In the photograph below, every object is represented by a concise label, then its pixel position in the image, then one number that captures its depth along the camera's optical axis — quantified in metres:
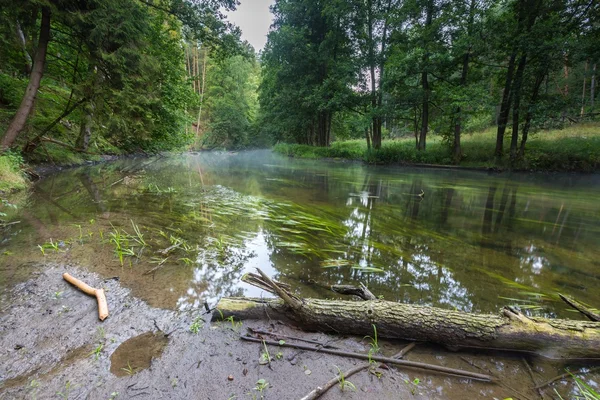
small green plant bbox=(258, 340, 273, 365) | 1.80
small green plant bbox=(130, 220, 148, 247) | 3.64
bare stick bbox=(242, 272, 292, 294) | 2.16
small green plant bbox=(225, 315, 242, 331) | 2.15
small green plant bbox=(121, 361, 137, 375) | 1.67
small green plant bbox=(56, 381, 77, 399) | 1.48
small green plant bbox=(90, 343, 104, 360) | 1.78
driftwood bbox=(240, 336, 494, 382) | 1.70
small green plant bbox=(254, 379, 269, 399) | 1.57
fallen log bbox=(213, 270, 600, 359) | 1.85
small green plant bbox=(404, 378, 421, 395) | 1.63
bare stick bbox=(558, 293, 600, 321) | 2.06
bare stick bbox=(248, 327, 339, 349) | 1.98
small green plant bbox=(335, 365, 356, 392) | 1.62
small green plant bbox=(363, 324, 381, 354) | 1.93
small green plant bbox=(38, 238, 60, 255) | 3.33
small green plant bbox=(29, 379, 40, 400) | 1.47
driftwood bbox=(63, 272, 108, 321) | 2.17
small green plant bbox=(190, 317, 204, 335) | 2.09
